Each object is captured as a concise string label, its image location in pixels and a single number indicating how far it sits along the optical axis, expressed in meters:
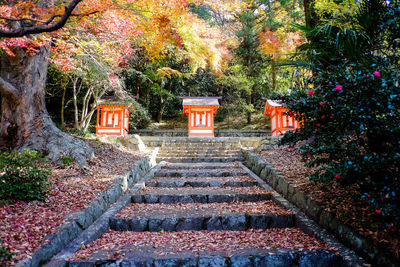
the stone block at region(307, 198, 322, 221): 3.06
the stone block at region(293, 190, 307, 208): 3.48
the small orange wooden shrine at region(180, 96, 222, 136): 14.23
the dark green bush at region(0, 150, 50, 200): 3.09
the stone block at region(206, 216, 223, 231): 3.22
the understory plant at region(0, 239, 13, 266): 1.85
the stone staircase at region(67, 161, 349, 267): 2.32
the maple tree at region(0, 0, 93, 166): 5.28
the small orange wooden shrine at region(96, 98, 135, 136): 13.60
